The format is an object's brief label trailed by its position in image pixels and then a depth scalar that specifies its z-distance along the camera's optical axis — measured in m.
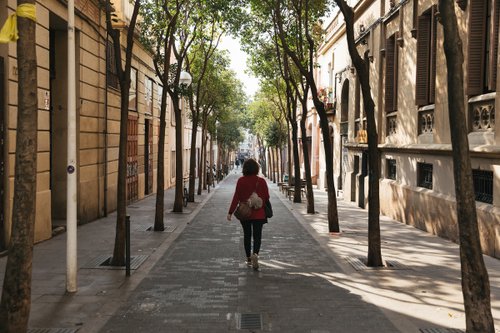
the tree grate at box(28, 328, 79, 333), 5.93
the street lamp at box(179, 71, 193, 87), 17.50
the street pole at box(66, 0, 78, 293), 7.40
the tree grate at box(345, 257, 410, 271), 9.55
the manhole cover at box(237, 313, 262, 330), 6.16
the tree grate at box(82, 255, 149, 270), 9.49
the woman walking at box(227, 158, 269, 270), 9.06
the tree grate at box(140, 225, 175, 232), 14.70
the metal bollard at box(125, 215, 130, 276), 8.65
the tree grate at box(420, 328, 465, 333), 6.00
